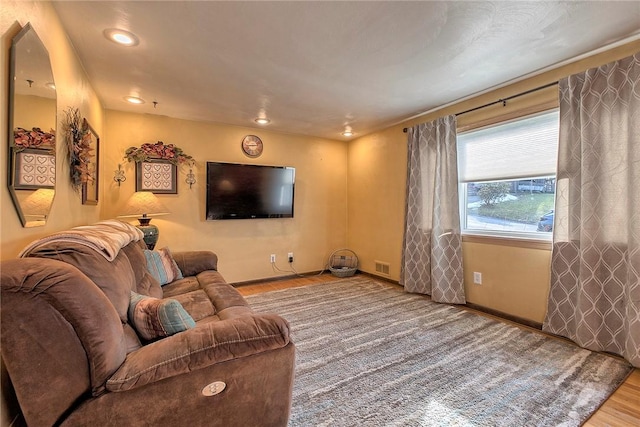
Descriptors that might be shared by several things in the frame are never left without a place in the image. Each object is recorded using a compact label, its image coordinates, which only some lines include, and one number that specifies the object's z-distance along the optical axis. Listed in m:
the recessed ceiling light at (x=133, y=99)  3.01
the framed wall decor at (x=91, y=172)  2.34
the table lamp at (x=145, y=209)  3.11
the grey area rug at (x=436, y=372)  1.52
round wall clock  4.12
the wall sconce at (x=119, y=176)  3.34
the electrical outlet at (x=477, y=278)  3.04
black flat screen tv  3.86
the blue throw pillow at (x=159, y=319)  1.25
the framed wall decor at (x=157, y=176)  3.47
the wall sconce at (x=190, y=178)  3.74
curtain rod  2.49
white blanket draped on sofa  1.15
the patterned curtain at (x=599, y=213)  1.99
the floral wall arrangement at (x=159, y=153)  3.39
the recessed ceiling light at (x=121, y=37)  1.89
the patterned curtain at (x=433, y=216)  3.20
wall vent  4.24
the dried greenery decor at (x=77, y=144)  1.92
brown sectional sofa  0.87
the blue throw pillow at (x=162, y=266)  2.32
